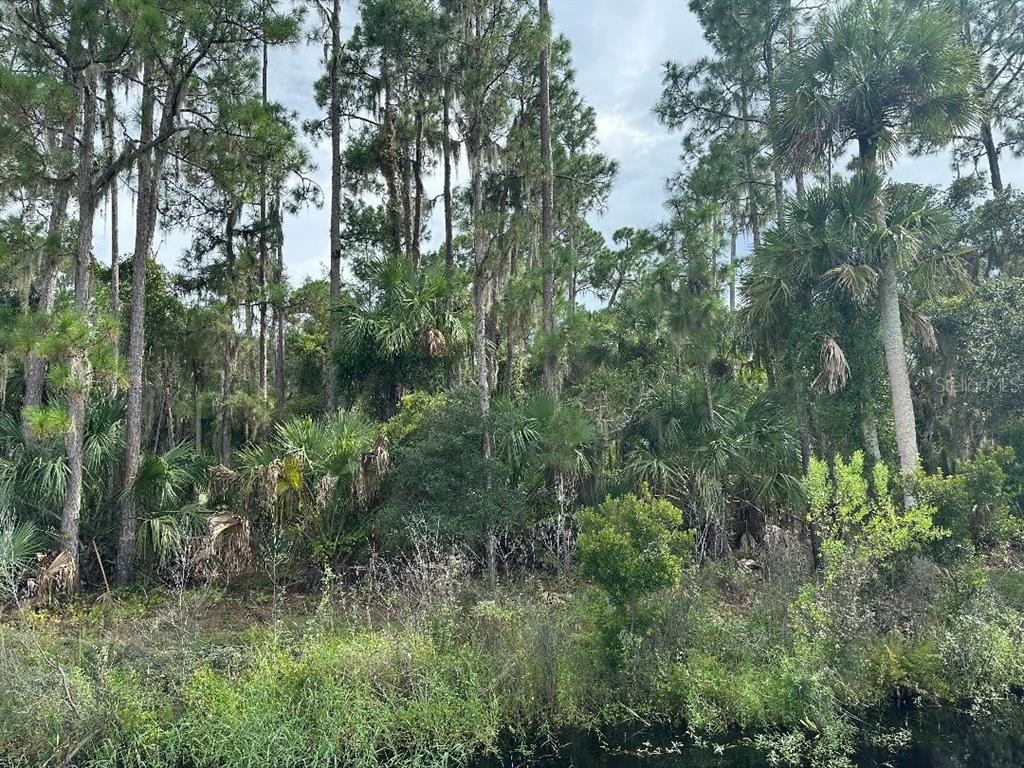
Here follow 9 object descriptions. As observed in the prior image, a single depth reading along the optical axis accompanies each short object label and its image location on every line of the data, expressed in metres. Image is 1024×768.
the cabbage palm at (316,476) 11.68
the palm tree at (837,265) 13.08
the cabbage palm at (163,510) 11.86
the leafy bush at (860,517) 8.62
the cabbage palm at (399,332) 16.12
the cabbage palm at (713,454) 12.80
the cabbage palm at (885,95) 13.04
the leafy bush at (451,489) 11.14
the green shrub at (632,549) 8.02
